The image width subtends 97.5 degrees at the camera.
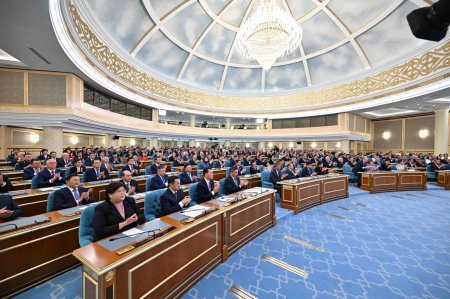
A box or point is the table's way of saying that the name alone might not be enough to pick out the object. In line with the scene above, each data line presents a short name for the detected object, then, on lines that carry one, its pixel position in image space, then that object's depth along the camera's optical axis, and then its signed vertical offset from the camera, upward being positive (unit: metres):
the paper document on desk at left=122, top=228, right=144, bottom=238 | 2.35 -1.05
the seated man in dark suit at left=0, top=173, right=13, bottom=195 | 4.03 -0.83
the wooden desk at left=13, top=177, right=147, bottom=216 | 3.89 -1.13
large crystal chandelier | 7.71 +4.64
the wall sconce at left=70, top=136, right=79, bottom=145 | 16.11 +0.55
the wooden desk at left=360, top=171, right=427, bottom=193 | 8.44 -1.39
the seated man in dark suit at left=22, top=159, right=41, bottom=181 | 5.77 -0.73
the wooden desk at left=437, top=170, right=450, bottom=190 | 9.17 -1.37
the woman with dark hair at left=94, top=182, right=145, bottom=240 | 2.47 -0.91
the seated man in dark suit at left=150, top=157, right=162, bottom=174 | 7.70 -0.82
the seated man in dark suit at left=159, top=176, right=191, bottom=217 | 3.50 -0.95
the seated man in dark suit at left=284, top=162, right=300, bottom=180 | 7.25 -0.89
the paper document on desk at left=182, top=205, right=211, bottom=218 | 3.05 -1.03
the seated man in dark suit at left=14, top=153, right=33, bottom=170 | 6.96 -0.58
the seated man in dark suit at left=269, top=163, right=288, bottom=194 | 6.88 -0.98
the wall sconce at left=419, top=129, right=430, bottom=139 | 18.06 +1.50
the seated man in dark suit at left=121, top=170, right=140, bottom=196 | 4.48 -0.88
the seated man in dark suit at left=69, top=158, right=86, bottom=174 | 6.37 -0.72
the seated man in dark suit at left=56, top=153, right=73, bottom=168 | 7.98 -0.63
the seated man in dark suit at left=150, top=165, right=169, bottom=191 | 5.21 -0.89
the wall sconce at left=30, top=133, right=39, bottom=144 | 12.69 +0.54
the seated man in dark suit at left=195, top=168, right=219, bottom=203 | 4.32 -0.91
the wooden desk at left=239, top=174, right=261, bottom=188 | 7.31 -1.22
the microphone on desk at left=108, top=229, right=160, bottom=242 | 2.25 -1.04
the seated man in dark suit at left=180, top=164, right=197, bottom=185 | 6.05 -0.88
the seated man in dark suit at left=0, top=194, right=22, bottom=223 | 2.95 -0.98
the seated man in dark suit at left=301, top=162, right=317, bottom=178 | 8.10 -0.97
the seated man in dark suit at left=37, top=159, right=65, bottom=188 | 4.91 -0.78
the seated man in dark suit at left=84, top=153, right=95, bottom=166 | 8.61 -0.65
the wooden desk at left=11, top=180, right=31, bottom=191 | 4.96 -0.99
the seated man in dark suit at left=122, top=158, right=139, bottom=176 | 6.95 -0.74
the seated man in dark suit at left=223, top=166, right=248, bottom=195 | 5.12 -0.95
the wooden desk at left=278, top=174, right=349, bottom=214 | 5.86 -1.41
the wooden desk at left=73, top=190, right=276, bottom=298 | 1.83 -1.34
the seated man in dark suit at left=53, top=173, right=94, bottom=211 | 3.43 -0.90
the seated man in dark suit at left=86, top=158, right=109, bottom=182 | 5.91 -0.80
